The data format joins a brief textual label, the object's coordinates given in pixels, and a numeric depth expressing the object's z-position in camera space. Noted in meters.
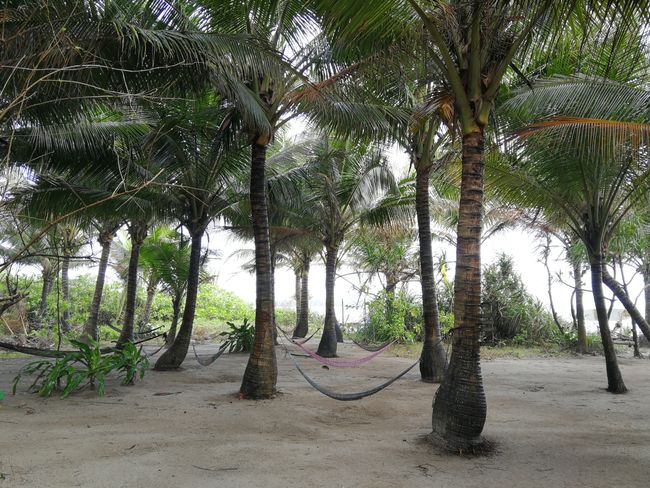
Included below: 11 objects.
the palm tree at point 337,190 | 11.95
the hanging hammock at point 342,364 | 7.58
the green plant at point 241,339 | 12.73
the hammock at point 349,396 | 5.24
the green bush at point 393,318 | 15.27
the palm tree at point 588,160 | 5.64
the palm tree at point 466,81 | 4.30
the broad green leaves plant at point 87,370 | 6.33
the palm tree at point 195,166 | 7.88
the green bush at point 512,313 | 15.92
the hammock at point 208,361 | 8.86
